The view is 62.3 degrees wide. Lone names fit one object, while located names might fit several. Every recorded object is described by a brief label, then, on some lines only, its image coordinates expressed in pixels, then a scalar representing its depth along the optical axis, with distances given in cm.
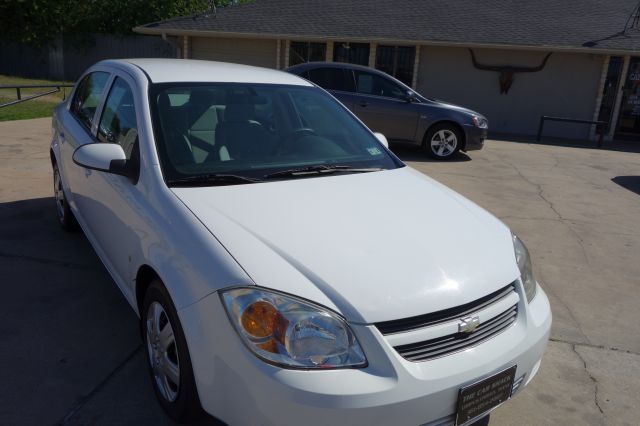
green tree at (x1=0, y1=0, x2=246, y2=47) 2638
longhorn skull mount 1571
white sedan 190
